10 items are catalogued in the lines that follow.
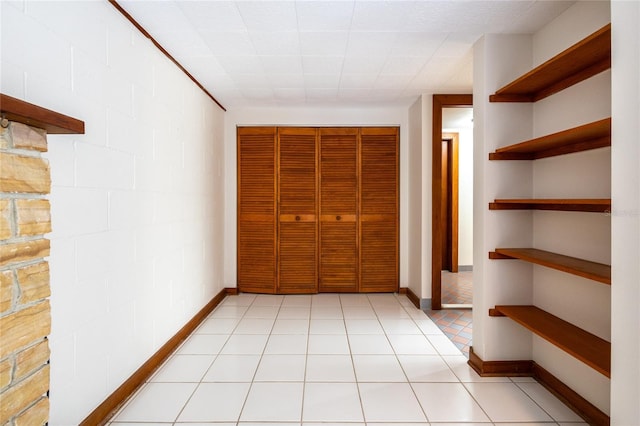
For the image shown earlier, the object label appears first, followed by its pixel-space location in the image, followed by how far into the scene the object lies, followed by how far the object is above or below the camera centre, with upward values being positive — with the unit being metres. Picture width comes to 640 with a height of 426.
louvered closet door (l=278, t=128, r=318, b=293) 4.75 -0.08
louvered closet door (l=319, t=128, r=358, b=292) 4.75 -0.05
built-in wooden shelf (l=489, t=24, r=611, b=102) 1.71 +0.77
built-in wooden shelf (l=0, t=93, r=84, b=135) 1.16 +0.32
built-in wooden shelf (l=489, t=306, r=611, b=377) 1.73 -0.74
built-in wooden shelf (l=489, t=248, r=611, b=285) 1.71 -0.32
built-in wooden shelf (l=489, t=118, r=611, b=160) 1.71 +0.36
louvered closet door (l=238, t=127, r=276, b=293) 4.76 -0.06
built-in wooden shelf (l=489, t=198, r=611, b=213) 1.71 +0.00
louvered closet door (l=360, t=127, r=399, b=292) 4.77 -0.05
